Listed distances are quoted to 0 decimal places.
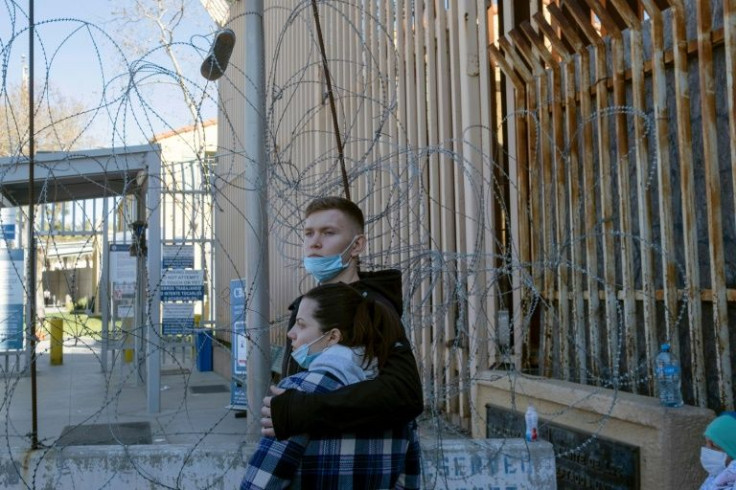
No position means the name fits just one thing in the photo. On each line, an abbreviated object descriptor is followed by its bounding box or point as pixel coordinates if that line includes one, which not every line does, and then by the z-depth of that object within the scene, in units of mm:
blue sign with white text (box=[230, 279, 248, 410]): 9180
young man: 2016
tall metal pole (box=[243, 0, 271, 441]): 4211
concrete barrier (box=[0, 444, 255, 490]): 3516
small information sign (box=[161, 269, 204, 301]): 12352
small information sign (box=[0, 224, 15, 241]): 14273
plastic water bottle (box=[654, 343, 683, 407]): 4199
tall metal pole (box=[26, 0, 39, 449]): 3660
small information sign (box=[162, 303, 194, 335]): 12070
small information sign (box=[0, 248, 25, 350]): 13469
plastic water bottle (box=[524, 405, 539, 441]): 4109
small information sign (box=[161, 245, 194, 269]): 12945
